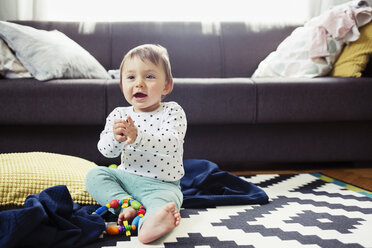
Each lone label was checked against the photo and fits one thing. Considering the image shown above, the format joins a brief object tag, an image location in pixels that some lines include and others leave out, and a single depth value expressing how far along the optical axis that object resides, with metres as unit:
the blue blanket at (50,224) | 0.74
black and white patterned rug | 0.88
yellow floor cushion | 1.05
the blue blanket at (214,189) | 1.21
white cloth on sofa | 1.95
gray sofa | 1.64
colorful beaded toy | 0.93
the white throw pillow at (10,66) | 1.76
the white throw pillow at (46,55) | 1.75
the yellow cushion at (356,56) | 1.90
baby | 1.08
